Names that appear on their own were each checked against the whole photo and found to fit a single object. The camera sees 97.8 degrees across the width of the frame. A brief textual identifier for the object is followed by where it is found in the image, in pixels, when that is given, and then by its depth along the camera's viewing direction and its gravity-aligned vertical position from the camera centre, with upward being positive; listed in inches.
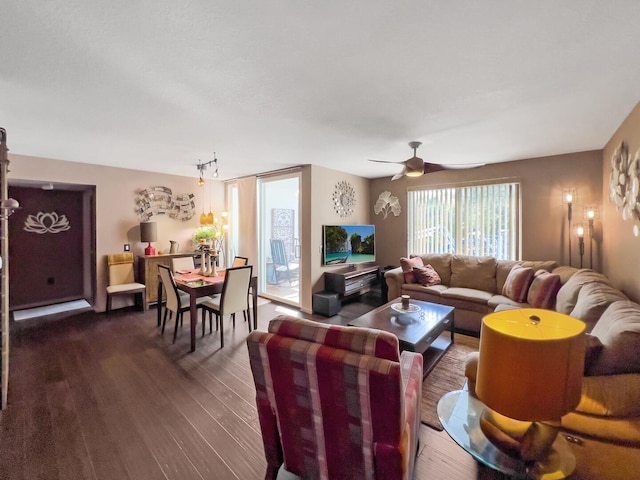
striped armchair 43.1 -27.6
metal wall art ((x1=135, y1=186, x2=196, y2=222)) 194.7 +25.3
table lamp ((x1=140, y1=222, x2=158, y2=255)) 186.5 +4.3
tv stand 182.5 -29.2
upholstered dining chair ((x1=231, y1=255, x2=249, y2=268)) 167.7 -14.5
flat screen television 190.2 -4.8
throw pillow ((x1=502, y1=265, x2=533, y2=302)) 139.2 -24.1
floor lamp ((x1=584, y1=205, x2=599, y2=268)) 146.8 +8.0
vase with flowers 180.9 +2.6
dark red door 184.9 -5.9
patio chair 248.8 -19.2
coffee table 99.4 -34.6
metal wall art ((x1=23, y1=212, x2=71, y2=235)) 188.2 +11.0
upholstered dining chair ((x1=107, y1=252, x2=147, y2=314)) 175.5 -26.1
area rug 84.7 -52.4
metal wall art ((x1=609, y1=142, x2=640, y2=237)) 87.5 +18.9
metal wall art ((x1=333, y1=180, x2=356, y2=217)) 201.5 +29.0
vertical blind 174.6 +11.3
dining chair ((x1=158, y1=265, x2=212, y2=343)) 132.1 -29.3
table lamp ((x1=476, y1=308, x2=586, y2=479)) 36.5 -18.1
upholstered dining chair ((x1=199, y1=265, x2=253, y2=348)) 130.3 -27.8
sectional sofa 51.6 -26.3
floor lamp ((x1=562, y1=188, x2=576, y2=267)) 153.9 +20.5
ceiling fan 124.3 +32.6
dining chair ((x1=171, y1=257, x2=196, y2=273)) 174.2 -16.7
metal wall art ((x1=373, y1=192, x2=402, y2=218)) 222.2 +26.2
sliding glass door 213.5 -0.3
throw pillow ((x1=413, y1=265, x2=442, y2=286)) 171.2 -24.2
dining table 124.5 -23.0
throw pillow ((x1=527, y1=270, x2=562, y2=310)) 127.2 -25.4
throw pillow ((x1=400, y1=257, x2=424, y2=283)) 175.5 -19.5
